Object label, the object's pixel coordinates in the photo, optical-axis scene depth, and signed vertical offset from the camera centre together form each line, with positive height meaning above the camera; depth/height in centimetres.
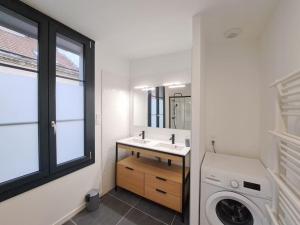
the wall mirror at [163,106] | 240 +11
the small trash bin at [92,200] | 198 -122
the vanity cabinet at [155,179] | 190 -96
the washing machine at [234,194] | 131 -78
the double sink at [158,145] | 208 -52
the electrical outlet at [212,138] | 221 -39
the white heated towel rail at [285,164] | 89 -35
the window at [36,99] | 135 +14
